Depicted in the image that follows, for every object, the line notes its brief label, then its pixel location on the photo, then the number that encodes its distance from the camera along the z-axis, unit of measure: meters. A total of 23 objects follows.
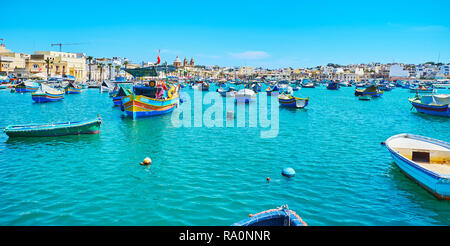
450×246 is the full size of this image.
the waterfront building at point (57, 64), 123.50
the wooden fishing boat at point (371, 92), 81.31
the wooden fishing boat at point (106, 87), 90.56
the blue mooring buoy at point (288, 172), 16.50
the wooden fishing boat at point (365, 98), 74.14
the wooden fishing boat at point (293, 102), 50.95
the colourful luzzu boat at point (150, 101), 36.92
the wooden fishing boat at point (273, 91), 85.81
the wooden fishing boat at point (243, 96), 62.25
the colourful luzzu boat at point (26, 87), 80.06
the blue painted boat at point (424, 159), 13.59
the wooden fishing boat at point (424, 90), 107.18
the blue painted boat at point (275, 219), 9.39
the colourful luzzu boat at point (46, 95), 56.82
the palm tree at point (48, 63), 115.74
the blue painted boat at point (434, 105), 41.94
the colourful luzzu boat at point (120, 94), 45.33
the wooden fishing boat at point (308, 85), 153.89
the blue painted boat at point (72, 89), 81.02
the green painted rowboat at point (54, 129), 25.20
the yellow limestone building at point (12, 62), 119.06
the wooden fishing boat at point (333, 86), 128.88
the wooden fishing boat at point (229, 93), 74.68
